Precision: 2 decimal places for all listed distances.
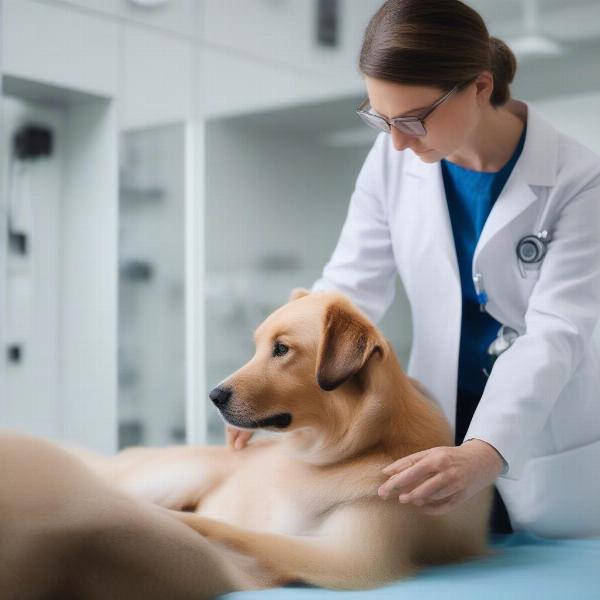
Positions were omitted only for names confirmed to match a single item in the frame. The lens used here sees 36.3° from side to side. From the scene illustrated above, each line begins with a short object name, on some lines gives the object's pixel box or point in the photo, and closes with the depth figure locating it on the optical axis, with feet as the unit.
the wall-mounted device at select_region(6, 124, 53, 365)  10.59
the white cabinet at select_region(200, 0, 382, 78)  12.04
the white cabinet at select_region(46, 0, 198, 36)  11.02
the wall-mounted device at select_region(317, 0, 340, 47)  11.83
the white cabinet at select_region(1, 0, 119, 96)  9.87
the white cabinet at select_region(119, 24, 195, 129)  11.44
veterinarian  4.20
